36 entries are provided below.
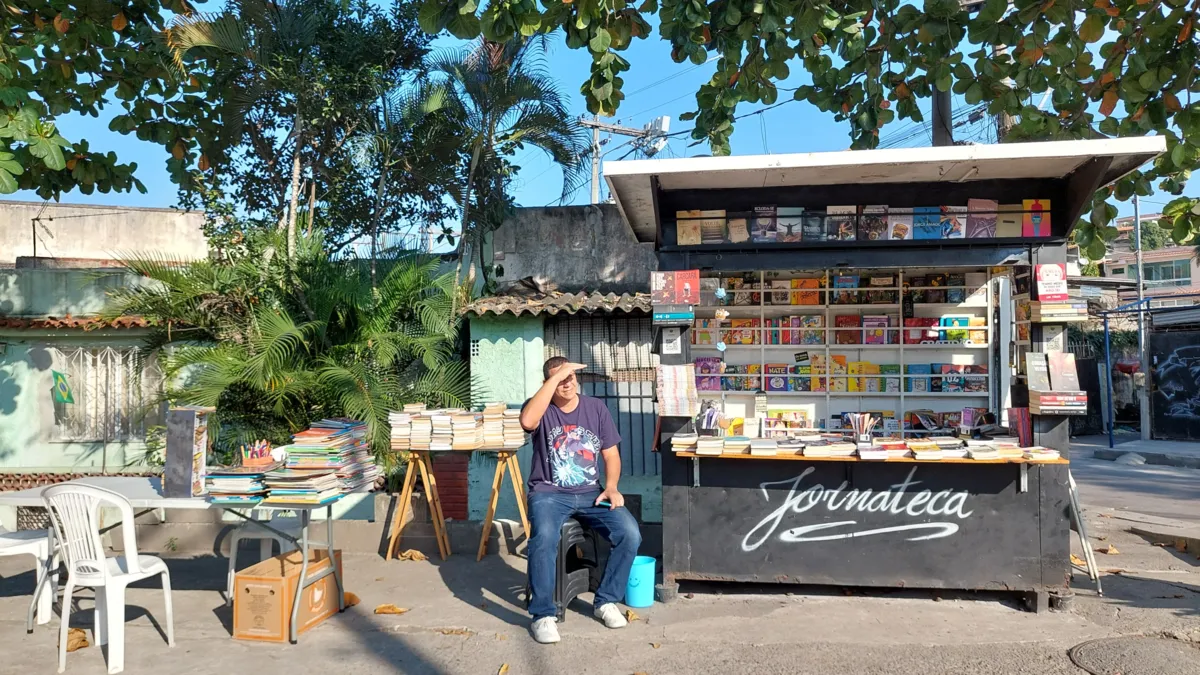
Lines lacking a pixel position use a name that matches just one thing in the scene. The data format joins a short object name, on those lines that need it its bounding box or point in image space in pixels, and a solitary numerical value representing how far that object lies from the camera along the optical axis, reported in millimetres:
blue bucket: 5598
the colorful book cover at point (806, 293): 7473
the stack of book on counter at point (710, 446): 5756
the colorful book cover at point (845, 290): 7371
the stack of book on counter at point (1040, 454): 5384
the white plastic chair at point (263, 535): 5688
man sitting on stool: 5207
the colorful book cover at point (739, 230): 6168
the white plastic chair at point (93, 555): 4680
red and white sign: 5582
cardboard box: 5074
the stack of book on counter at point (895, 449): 5583
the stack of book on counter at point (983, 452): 5414
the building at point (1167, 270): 34000
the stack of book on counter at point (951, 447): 5508
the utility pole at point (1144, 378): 16594
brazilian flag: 8930
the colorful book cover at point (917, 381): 7340
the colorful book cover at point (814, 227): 6129
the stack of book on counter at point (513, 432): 7016
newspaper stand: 5504
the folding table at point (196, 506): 5168
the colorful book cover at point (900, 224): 6039
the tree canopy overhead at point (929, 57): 5801
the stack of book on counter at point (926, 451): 5496
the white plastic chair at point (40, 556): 5318
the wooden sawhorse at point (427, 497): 7129
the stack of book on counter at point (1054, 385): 5414
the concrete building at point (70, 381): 9047
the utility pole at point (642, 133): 21422
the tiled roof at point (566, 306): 8531
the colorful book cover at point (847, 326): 7410
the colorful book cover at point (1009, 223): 5938
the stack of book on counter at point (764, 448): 5688
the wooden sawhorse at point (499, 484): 6953
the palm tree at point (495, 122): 9555
